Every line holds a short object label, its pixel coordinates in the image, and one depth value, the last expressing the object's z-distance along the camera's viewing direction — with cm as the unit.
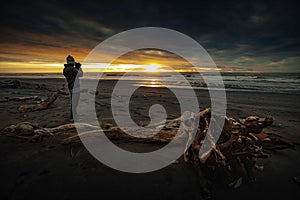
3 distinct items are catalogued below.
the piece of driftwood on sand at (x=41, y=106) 707
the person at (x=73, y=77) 631
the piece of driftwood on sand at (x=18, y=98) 921
